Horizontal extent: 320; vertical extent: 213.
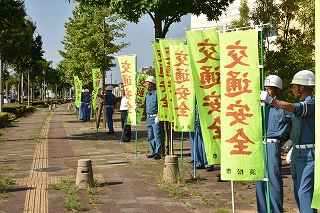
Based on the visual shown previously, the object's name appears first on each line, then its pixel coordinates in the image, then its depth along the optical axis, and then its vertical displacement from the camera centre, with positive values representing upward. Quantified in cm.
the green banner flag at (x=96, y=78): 2156 +97
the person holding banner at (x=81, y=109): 2869 -60
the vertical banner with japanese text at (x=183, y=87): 975 +25
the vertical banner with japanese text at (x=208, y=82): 708 +27
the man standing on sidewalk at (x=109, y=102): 1939 -11
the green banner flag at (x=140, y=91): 1350 +25
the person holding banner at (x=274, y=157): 619 -76
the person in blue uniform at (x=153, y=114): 1244 -39
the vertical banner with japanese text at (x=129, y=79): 1259 +55
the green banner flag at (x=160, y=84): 1116 +36
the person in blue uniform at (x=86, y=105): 2847 -33
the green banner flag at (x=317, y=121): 418 -19
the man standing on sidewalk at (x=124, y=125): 1723 -94
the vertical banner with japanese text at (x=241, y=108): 568 -10
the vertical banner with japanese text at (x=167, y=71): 1059 +65
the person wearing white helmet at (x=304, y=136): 562 -45
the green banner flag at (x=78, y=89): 2792 +62
